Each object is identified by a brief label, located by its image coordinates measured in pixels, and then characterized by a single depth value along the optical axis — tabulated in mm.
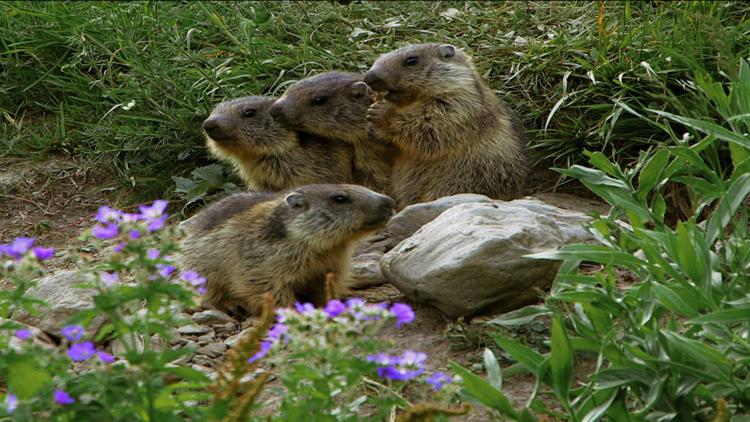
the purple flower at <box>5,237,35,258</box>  5918
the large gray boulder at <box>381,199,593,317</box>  9039
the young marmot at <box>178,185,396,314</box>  10359
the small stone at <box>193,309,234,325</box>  10203
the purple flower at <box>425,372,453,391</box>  5859
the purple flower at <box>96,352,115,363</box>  5510
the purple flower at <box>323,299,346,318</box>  5937
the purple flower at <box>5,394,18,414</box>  5187
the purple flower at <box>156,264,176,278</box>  5818
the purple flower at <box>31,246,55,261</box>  6199
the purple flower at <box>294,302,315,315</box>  5802
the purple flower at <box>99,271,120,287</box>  5981
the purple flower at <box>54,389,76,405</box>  5180
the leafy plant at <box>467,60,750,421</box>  6477
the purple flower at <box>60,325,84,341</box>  5625
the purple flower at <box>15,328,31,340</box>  5700
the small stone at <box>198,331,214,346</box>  9641
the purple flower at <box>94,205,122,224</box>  5857
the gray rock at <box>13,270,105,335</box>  9930
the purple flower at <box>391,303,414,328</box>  5906
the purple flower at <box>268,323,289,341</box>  5773
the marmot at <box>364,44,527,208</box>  12992
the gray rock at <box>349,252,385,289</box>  11016
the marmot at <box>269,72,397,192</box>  13156
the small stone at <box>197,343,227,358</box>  9359
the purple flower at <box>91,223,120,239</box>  5727
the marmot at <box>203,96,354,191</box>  13164
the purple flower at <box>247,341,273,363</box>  5793
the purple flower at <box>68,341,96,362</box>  5371
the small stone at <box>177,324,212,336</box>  9805
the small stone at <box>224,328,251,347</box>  9531
